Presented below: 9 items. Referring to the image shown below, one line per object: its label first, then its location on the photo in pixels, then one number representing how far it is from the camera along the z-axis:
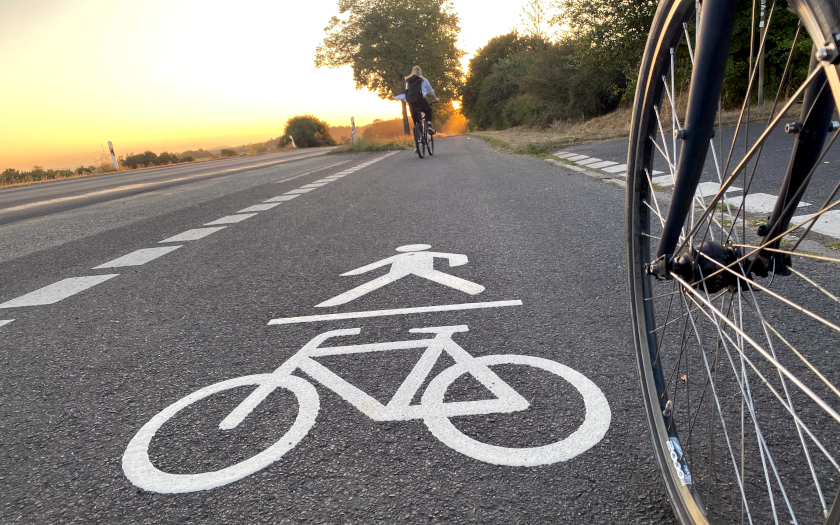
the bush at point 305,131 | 52.72
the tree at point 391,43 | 49.59
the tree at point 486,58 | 53.12
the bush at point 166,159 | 34.00
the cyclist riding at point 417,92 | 14.93
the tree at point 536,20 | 38.44
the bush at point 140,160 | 32.00
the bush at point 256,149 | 45.96
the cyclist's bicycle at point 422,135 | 15.84
